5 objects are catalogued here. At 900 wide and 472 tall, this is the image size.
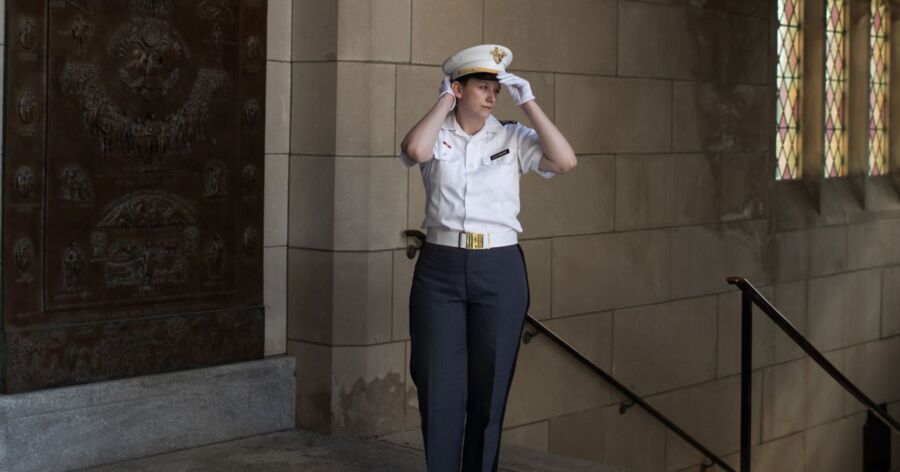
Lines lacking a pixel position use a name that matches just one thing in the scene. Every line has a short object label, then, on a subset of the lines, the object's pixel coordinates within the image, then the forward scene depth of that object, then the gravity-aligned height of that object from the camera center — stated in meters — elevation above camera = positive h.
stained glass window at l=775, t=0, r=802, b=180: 11.45 +1.11
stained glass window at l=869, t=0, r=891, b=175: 12.78 +1.30
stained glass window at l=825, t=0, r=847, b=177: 12.18 +1.22
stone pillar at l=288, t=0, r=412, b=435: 7.09 +0.04
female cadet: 5.22 -0.10
